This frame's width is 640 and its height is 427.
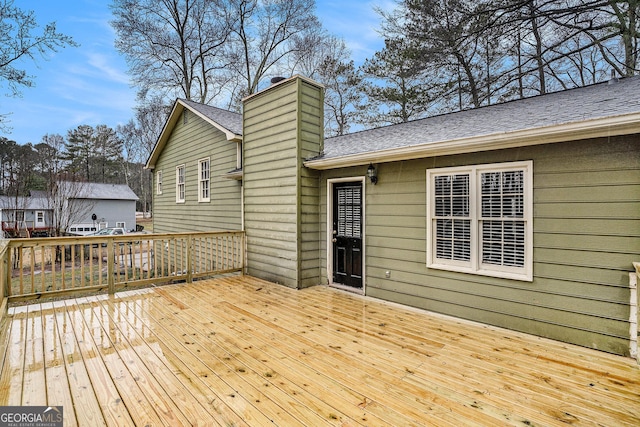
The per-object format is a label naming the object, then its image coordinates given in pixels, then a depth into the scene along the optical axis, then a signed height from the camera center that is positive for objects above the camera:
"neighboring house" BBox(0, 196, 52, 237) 15.48 -0.43
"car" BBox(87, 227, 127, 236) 16.83 -1.20
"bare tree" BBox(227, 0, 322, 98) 13.95 +8.31
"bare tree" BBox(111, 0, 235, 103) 12.65 +7.45
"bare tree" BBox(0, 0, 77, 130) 7.23 +4.11
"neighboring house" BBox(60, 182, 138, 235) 21.42 +0.15
